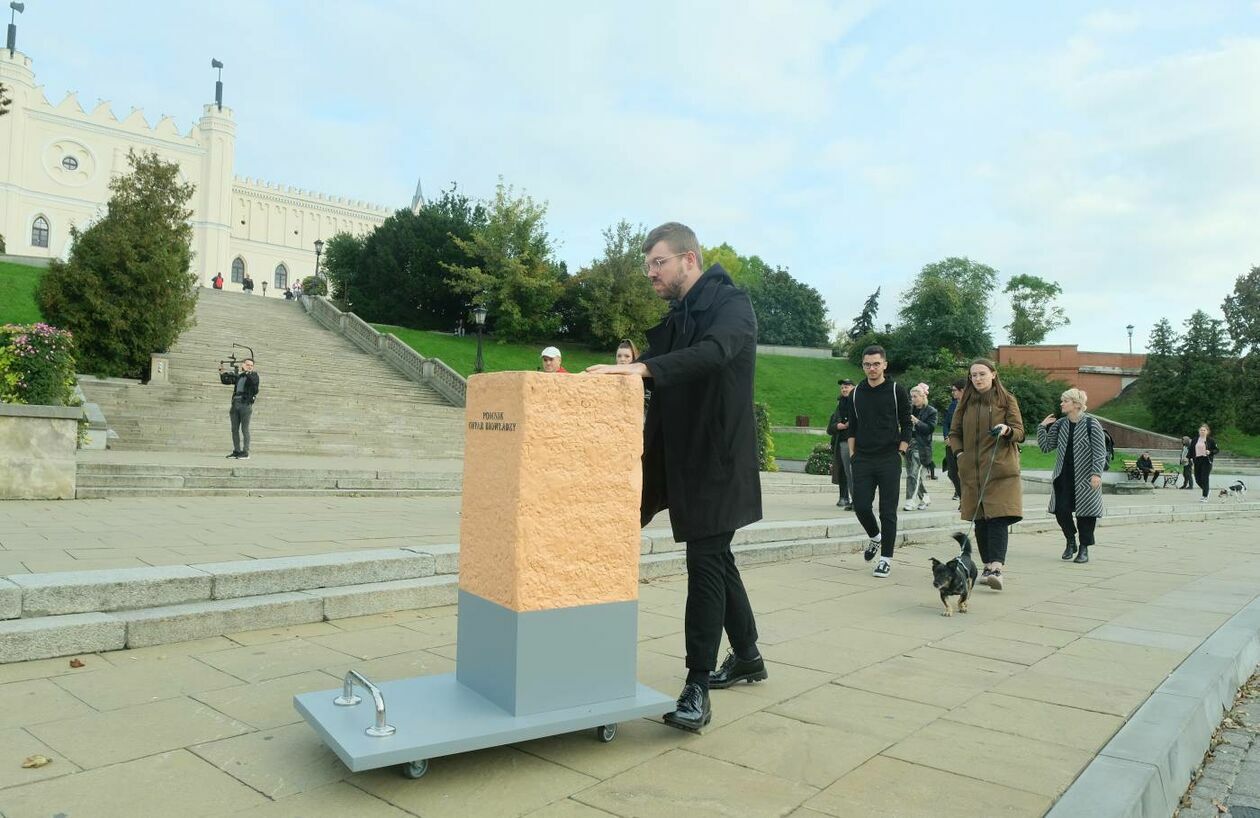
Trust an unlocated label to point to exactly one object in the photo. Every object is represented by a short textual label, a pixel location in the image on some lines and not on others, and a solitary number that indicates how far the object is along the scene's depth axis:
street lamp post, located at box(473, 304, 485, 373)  27.06
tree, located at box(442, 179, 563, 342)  40.25
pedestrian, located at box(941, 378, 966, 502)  8.87
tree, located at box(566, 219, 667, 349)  42.22
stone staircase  11.41
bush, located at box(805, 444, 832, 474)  22.52
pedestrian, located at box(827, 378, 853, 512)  12.09
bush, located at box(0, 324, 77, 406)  11.09
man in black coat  3.56
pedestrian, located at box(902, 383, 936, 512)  13.14
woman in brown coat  7.14
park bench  27.92
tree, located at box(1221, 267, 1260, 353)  52.47
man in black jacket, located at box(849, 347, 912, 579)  7.43
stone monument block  3.04
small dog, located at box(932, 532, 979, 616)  5.89
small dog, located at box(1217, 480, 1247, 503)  21.92
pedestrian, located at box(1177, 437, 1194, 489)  28.68
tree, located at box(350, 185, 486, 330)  45.78
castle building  60.34
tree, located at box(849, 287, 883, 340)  88.44
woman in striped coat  9.30
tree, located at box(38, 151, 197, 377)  19.81
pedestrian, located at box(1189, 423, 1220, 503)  21.19
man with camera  14.98
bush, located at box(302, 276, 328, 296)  48.62
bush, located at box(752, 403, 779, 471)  22.80
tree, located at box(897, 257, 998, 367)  58.44
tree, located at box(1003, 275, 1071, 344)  86.62
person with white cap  8.10
